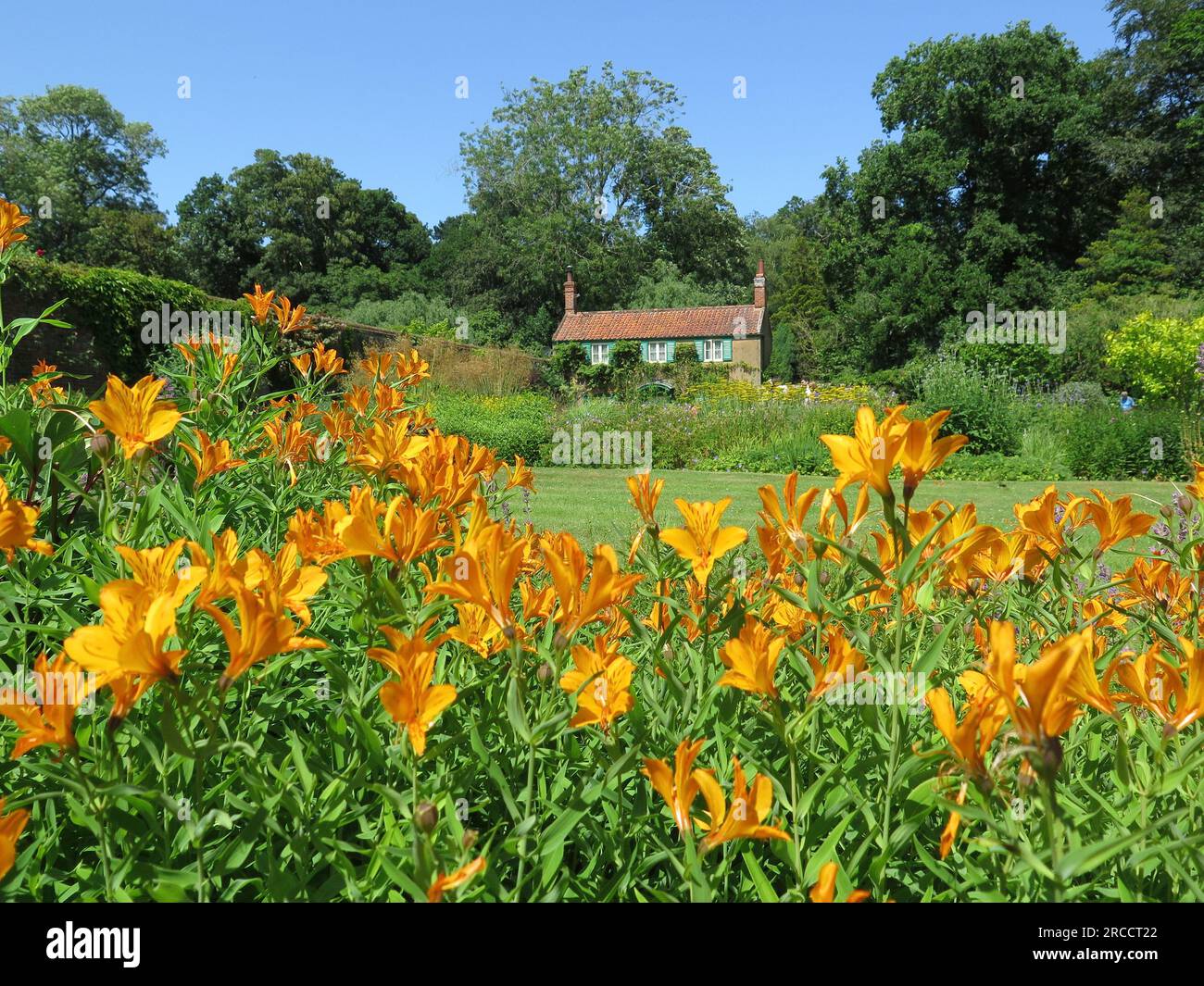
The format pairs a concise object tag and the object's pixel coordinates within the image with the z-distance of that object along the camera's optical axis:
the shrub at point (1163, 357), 15.62
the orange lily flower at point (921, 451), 0.89
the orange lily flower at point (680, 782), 0.75
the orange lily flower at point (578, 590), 0.87
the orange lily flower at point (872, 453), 0.89
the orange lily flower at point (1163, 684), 0.80
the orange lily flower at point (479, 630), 1.03
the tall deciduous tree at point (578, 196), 39.75
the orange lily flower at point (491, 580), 0.85
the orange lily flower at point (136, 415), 1.17
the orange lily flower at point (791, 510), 1.11
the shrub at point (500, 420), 13.01
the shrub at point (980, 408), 13.88
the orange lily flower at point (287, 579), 0.86
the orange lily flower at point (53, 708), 0.69
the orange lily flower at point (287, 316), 2.41
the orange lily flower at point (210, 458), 1.46
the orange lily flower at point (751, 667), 0.85
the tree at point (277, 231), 41.81
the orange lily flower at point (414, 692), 0.73
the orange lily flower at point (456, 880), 0.64
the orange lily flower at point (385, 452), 1.38
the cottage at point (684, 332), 36.16
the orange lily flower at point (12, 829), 0.66
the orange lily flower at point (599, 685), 0.86
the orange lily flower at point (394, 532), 0.94
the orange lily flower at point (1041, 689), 0.57
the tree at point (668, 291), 40.38
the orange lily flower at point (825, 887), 0.68
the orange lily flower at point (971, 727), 0.69
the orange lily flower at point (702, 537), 1.04
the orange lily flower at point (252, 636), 0.70
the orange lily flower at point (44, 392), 1.71
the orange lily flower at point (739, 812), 0.72
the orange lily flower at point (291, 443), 1.83
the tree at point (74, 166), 37.94
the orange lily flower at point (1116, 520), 1.23
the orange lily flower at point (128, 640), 0.64
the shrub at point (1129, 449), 12.02
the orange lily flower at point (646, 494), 1.26
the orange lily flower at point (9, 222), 1.95
